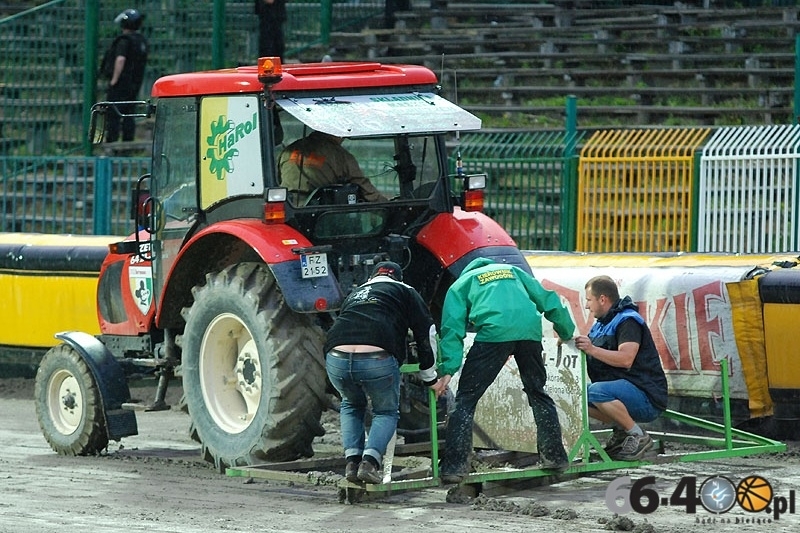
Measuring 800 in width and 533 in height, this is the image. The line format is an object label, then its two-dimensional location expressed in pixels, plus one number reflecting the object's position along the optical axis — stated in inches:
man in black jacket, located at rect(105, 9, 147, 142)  1423.5
